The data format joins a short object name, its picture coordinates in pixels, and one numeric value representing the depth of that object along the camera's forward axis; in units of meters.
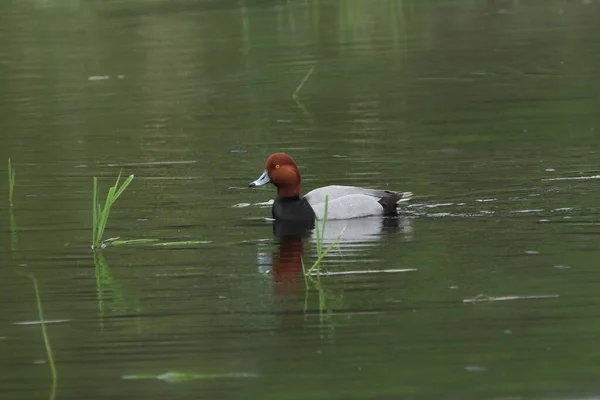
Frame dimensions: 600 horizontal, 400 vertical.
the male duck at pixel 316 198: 23.47
